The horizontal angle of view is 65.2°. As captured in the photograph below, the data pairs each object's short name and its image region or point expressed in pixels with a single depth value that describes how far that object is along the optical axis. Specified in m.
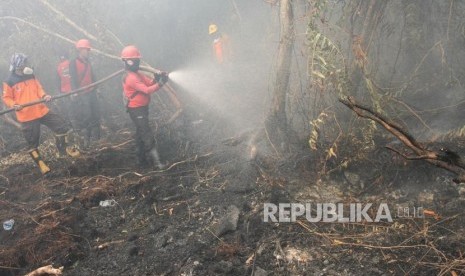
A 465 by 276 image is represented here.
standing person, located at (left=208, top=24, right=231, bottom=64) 9.25
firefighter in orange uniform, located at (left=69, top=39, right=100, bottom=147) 7.88
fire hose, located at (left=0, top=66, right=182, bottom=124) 6.37
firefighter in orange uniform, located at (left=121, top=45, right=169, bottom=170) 6.23
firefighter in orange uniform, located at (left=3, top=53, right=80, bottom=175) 6.29
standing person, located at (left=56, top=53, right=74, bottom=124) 8.16
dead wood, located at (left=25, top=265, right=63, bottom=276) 3.79
